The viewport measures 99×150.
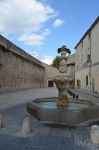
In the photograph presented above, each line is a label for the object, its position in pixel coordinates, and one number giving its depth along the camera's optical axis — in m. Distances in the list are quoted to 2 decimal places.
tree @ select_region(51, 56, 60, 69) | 33.82
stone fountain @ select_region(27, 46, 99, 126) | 3.69
